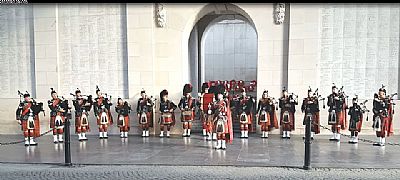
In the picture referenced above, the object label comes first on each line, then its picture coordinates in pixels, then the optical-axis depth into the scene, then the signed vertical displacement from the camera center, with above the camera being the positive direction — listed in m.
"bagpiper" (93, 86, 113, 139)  11.41 -1.03
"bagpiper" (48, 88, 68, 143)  10.80 -1.07
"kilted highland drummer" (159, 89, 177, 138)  11.43 -1.03
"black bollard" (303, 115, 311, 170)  6.88 -1.19
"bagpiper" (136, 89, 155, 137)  11.50 -1.01
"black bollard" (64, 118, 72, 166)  7.37 -1.34
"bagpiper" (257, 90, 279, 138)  11.07 -1.08
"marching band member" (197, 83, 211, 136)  10.65 -0.86
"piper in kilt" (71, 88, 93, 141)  11.23 -1.16
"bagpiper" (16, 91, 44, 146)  10.37 -1.10
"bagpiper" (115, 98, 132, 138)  11.49 -1.11
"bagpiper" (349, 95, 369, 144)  10.00 -1.16
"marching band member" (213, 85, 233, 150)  9.02 -1.04
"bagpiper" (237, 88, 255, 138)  10.97 -1.06
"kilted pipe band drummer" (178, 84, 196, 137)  11.41 -0.98
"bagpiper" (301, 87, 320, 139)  10.59 -0.87
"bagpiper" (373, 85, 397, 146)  9.58 -0.97
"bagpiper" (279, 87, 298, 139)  10.87 -1.02
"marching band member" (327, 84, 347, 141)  10.45 -1.00
